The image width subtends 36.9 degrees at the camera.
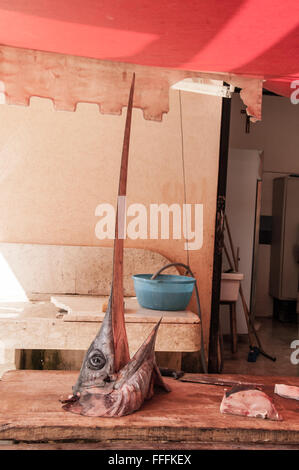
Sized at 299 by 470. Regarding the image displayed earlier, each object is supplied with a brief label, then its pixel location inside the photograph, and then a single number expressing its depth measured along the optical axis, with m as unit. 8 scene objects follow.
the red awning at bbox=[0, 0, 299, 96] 1.85
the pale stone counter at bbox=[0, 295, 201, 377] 3.02
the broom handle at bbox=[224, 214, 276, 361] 5.29
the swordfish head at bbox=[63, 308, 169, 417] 1.55
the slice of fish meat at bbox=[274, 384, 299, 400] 1.80
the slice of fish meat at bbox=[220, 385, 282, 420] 1.58
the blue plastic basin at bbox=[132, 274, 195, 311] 3.16
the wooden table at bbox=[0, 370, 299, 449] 1.42
